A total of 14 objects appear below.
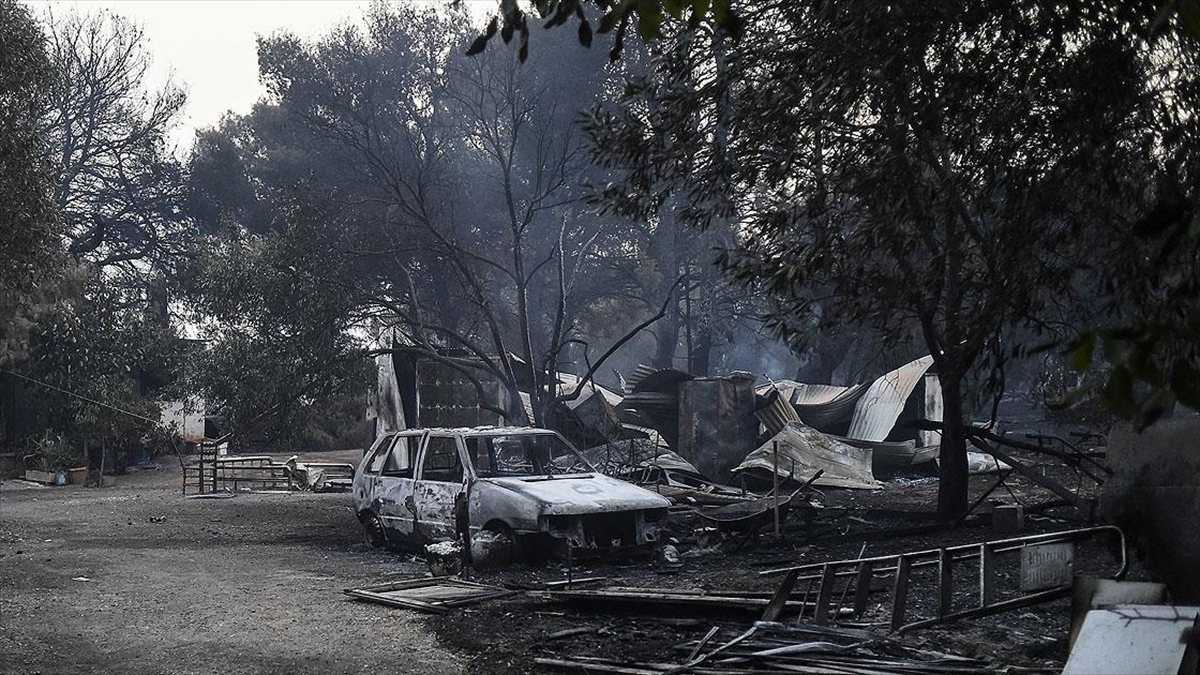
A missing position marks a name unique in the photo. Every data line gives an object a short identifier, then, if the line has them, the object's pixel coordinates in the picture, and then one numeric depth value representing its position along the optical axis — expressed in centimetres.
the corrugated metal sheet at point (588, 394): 3294
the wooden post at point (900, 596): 729
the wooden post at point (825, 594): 775
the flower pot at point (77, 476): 3027
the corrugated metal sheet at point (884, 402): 2905
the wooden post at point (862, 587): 793
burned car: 1177
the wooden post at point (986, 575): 695
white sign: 679
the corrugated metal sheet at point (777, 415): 2808
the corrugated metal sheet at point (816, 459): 2392
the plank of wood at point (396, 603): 956
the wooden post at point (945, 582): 718
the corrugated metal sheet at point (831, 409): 3109
